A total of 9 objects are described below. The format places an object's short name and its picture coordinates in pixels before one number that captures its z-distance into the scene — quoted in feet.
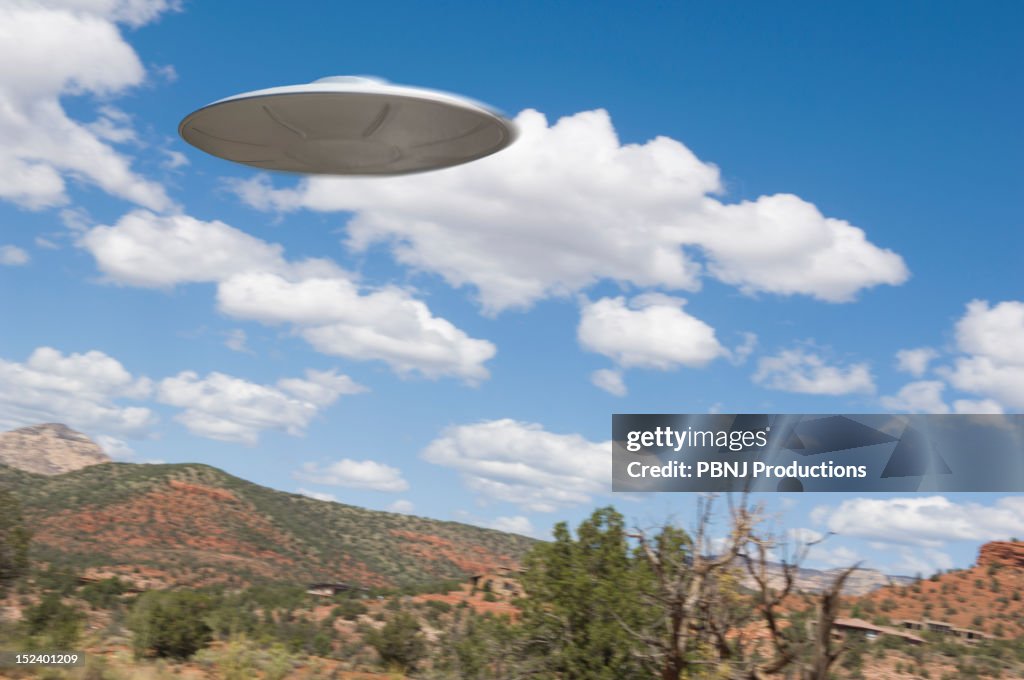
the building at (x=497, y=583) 184.65
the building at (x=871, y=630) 147.71
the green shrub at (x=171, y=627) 98.32
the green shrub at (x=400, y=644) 116.57
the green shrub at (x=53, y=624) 93.91
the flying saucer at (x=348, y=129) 34.19
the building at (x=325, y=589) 196.14
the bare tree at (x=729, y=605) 37.09
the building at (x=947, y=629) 163.43
